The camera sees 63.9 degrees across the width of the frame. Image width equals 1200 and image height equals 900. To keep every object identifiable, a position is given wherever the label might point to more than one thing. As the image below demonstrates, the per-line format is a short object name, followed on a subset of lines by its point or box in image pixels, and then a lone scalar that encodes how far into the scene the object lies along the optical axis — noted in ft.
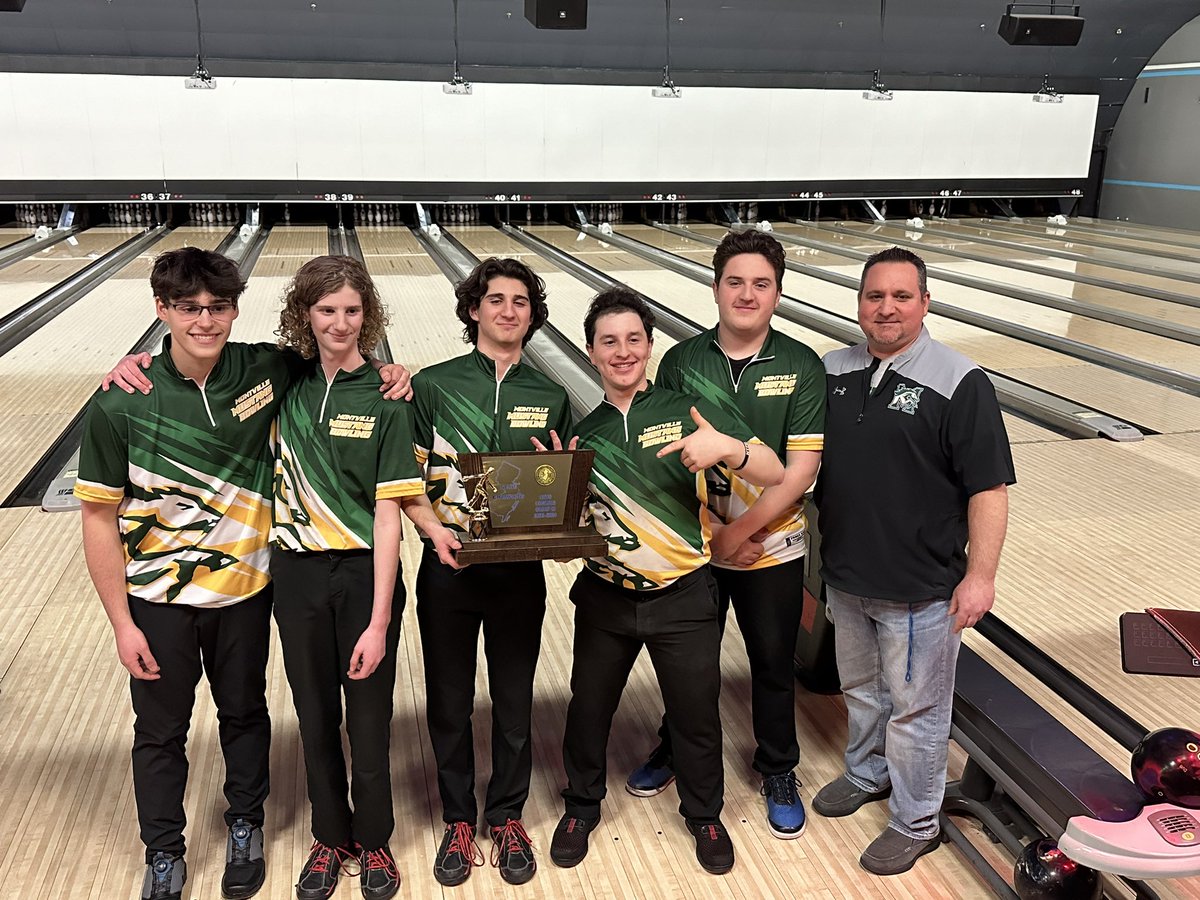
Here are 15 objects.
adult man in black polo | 6.03
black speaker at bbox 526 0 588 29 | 21.24
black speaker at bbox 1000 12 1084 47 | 27.32
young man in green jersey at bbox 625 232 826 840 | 6.46
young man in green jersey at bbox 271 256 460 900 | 5.83
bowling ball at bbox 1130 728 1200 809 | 5.16
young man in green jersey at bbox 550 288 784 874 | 6.04
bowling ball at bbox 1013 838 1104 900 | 5.54
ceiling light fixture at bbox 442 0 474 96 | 30.96
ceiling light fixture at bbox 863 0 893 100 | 34.71
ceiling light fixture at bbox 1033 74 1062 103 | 38.65
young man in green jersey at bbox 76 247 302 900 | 5.66
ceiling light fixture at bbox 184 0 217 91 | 29.45
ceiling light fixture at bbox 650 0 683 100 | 32.68
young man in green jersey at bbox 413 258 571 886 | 6.13
